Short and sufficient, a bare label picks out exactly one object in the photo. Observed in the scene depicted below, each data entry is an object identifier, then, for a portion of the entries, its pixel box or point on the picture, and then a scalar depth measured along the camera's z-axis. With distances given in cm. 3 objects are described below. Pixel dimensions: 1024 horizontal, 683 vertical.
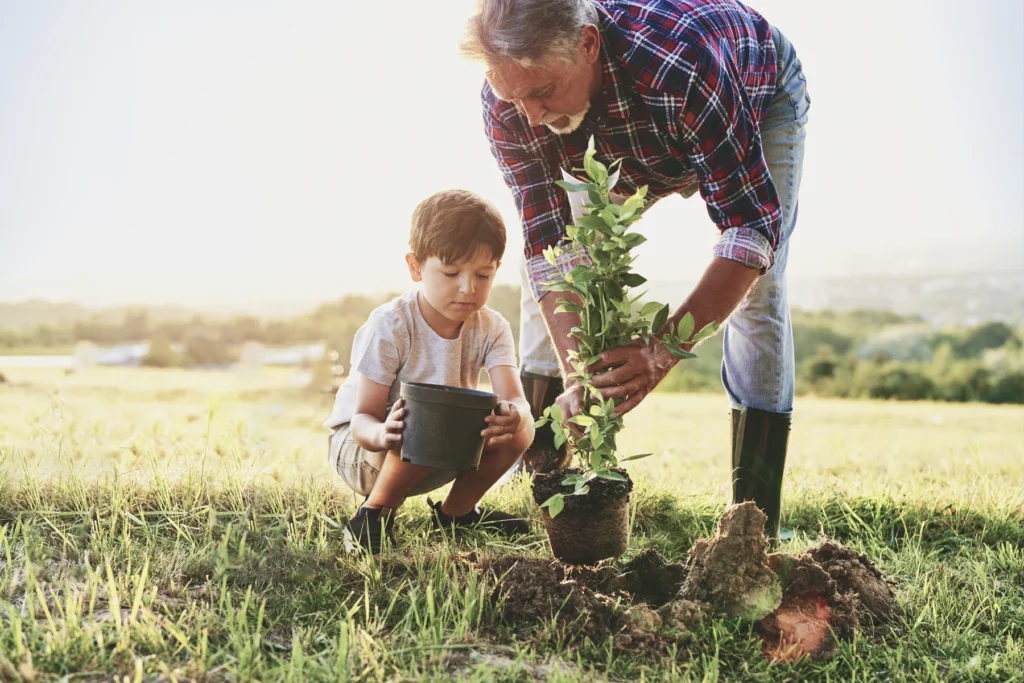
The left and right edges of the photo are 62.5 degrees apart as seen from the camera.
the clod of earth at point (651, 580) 239
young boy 256
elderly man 231
